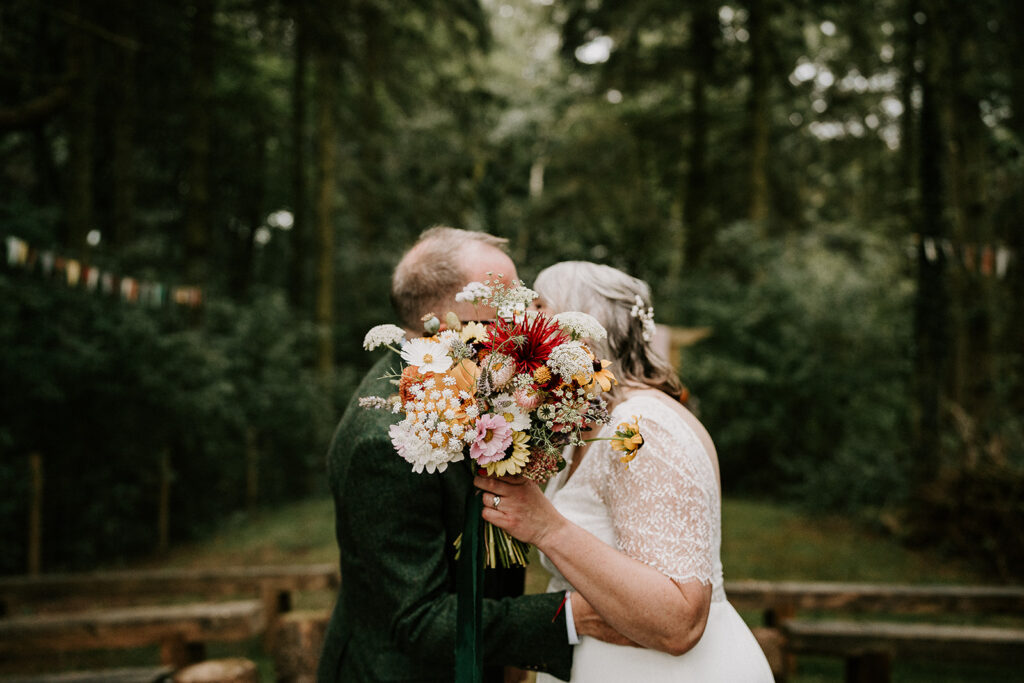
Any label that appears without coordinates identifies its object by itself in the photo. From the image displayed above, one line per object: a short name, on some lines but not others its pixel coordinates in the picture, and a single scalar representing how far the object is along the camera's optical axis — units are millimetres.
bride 1916
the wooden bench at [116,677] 3557
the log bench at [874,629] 4066
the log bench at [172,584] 5094
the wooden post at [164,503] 9648
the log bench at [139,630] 4105
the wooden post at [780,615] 4887
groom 2068
